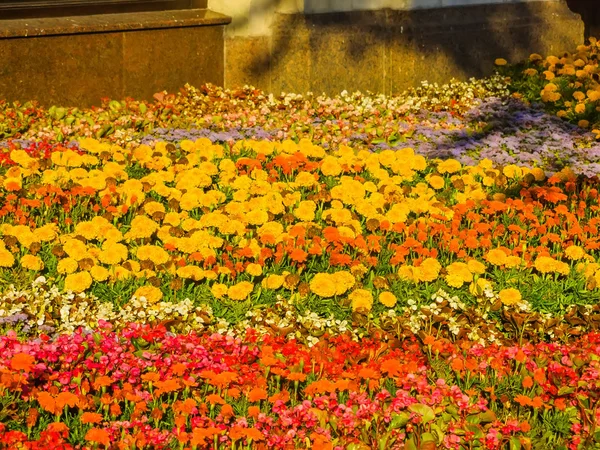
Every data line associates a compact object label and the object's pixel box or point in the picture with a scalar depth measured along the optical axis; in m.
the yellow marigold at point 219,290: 5.62
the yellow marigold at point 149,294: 5.55
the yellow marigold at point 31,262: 5.74
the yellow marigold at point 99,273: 5.69
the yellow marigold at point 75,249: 5.86
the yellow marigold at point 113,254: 5.83
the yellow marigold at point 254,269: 5.81
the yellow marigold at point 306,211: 6.57
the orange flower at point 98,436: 3.99
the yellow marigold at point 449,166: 7.81
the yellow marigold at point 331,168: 7.56
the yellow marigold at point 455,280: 5.84
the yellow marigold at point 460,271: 5.87
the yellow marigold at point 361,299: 5.57
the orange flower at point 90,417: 4.08
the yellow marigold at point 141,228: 6.22
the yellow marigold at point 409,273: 5.91
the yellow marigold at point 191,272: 5.75
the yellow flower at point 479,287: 5.82
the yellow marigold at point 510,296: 5.68
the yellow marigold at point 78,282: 5.62
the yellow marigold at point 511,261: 6.05
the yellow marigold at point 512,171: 7.84
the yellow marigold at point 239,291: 5.57
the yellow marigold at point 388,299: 5.59
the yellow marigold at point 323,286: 5.66
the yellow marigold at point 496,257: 6.05
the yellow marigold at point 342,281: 5.72
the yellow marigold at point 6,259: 5.75
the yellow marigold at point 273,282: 5.75
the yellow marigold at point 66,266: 5.72
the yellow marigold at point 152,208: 6.53
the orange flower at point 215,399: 4.29
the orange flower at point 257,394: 4.38
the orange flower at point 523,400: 4.40
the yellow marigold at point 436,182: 7.41
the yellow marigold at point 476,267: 5.95
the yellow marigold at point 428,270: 5.88
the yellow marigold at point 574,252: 6.22
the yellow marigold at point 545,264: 6.03
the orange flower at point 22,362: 4.34
